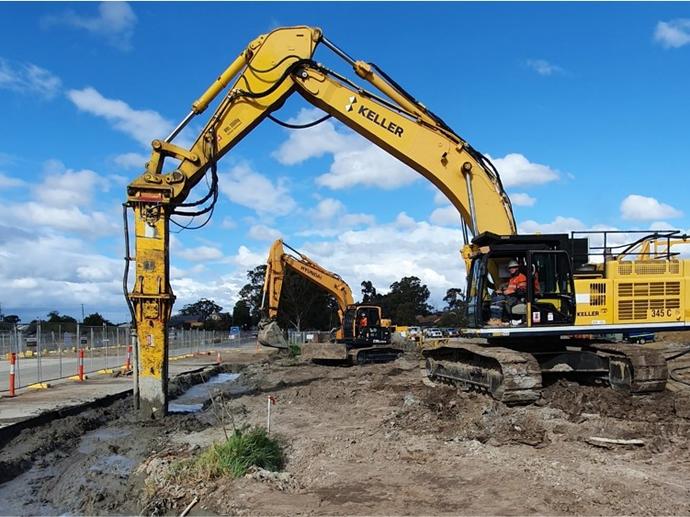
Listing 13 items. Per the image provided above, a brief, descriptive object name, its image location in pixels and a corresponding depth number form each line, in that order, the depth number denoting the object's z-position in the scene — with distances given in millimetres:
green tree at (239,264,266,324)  88500
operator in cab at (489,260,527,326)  11555
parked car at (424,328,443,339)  44997
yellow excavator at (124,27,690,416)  11414
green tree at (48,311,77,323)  81688
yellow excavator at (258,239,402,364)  24547
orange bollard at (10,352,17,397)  15875
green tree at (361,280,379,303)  97375
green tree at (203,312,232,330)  108000
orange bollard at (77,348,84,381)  20459
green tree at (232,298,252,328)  106312
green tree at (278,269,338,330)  73500
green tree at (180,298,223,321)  132750
